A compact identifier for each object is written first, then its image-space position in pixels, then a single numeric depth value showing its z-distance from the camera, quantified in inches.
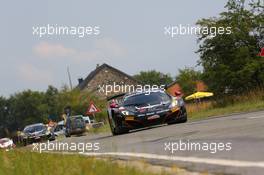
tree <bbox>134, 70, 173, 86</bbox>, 7470.5
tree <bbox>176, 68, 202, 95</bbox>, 4522.4
